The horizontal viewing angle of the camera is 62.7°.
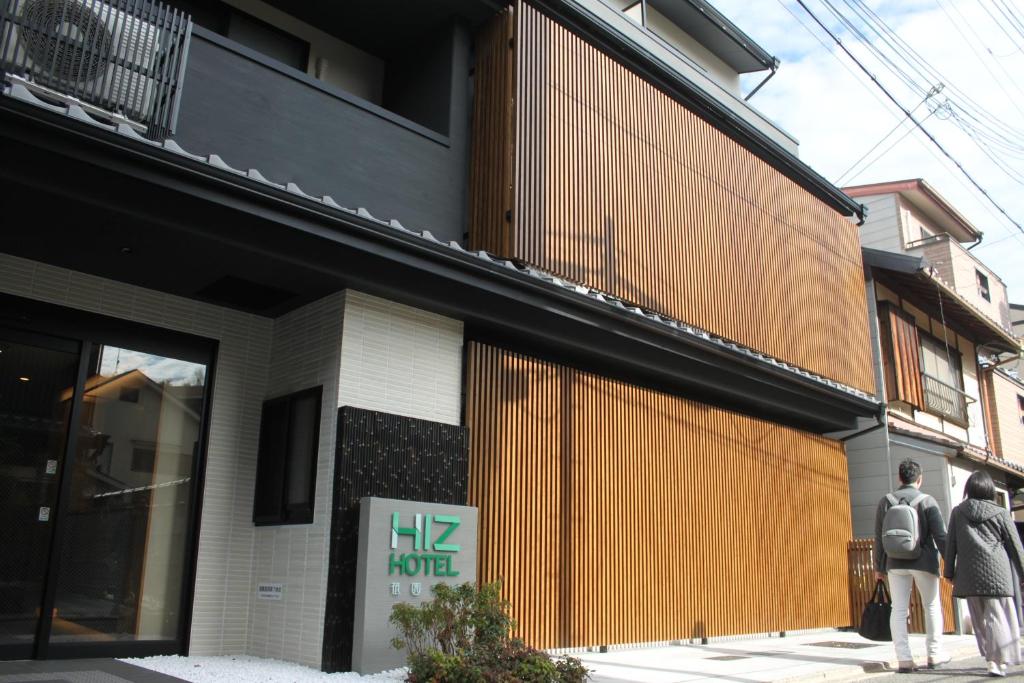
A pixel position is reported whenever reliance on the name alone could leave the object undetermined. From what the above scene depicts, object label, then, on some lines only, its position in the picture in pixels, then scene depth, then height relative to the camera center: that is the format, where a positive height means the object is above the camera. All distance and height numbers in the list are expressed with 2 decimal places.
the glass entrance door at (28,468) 6.68 +0.68
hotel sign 6.93 -0.01
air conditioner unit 6.10 +3.67
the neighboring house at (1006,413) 21.48 +4.02
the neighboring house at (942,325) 16.02 +5.33
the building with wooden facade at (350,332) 6.70 +2.27
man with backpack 7.62 +0.07
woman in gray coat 7.20 +0.00
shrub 5.89 -0.63
